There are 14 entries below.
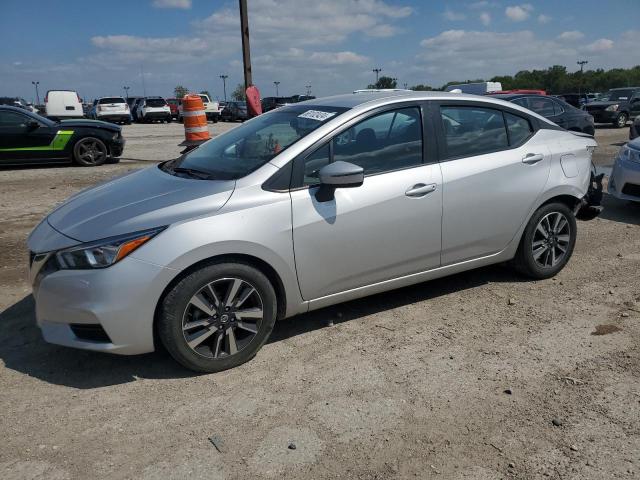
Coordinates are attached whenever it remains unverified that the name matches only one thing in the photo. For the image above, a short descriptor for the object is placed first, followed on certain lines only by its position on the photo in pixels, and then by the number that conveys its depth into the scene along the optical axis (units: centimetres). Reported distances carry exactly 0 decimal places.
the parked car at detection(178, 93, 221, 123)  3912
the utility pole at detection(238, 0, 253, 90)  1355
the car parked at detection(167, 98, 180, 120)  4173
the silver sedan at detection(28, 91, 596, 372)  305
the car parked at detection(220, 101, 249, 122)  3997
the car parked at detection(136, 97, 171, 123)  3647
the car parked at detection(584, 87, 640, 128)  2261
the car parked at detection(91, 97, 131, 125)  3384
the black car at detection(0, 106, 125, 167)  1142
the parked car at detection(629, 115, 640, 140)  1095
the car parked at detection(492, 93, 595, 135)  1224
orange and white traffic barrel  1145
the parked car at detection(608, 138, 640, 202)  683
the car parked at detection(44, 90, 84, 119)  2952
